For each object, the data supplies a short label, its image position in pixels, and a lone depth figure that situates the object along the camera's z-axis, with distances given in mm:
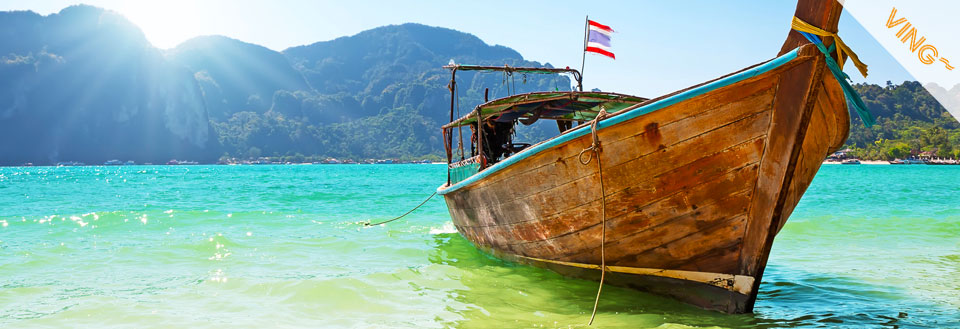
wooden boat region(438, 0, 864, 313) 4035
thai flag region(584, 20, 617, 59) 7404
